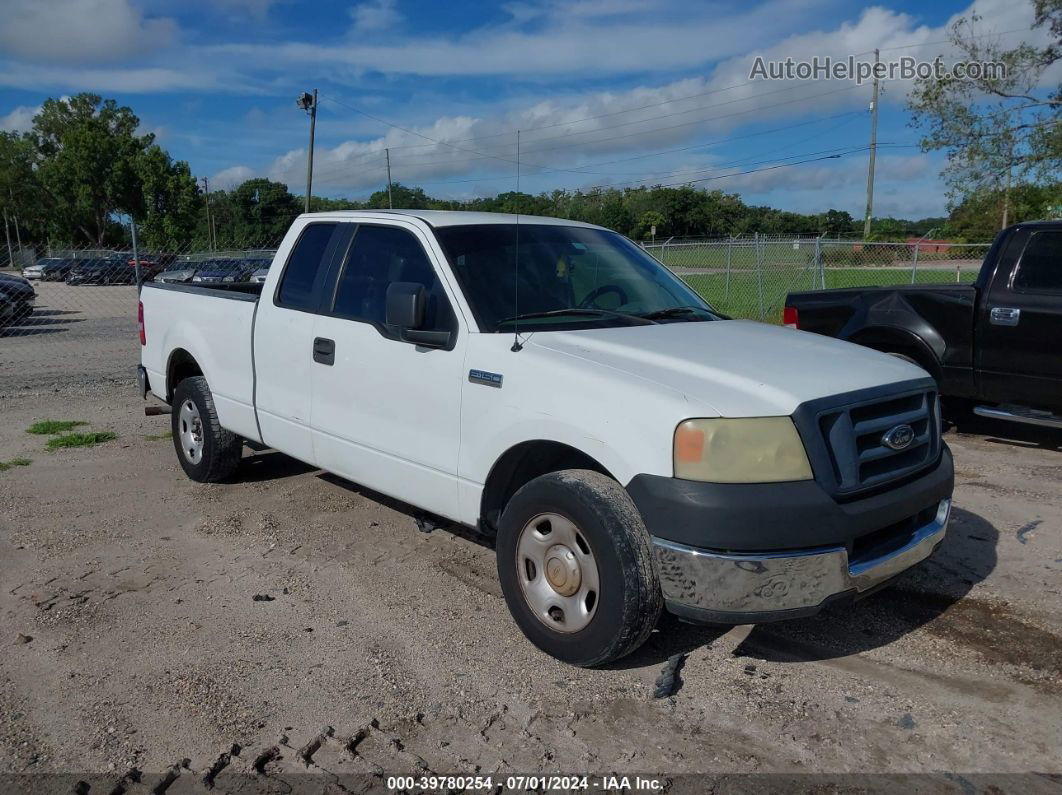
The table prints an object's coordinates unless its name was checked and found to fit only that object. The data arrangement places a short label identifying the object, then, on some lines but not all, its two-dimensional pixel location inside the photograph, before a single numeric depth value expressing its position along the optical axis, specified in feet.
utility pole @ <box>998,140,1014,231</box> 77.09
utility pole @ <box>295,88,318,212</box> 122.83
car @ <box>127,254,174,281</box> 106.01
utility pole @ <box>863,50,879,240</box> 151.53
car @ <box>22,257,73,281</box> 139.74
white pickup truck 10.33
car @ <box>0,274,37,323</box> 55.16
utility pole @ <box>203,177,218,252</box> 236.82
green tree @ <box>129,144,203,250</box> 230.48
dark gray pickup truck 22.66
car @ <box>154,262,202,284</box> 80.50
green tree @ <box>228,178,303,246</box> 218.38
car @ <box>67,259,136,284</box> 121.67
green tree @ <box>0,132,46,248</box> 257.14
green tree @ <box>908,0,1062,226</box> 76.02
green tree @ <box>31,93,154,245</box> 241.55
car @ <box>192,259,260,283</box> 78.89
